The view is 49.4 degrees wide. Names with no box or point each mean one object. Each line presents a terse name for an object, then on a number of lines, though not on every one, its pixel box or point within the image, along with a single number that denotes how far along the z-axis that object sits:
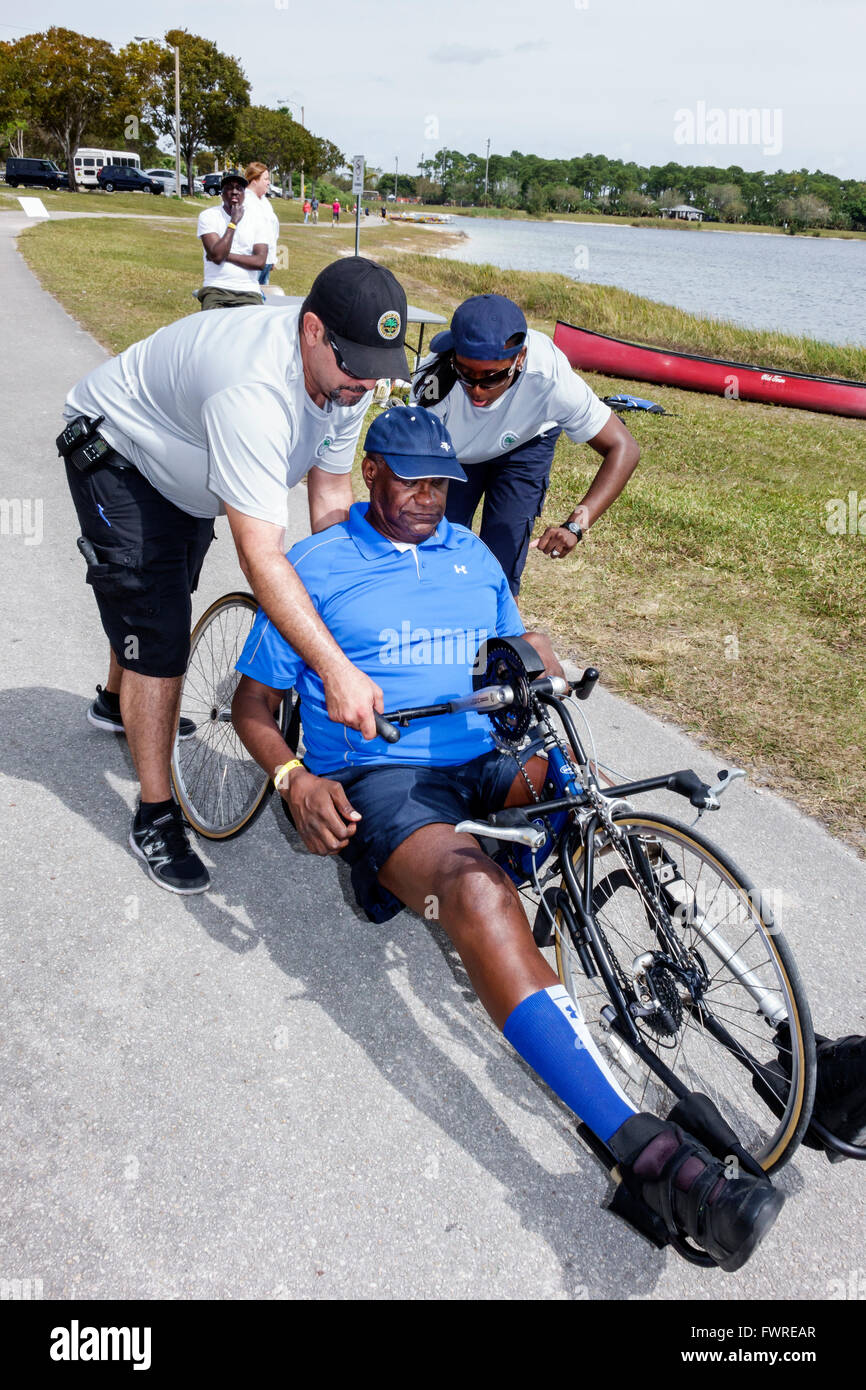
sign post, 15.71
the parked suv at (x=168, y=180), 57.86
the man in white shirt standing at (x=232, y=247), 8.73
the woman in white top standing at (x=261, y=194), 8.94
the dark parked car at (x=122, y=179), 50.94
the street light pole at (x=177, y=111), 50.70
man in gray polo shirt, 2.40
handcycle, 2.14
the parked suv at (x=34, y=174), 46.53
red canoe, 14.95
